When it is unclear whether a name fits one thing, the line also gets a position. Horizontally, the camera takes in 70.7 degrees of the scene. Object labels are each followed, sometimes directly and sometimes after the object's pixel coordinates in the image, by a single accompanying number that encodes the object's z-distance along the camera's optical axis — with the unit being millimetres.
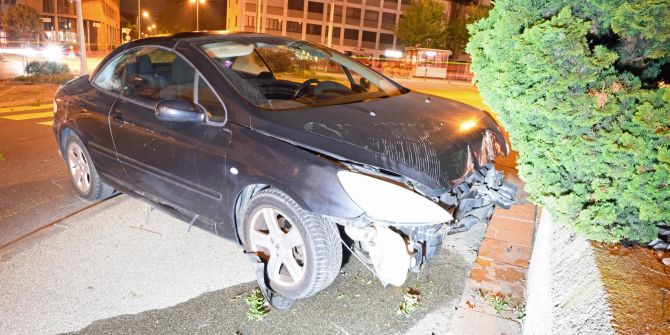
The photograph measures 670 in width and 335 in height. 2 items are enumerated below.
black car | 2789
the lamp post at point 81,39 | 16017
